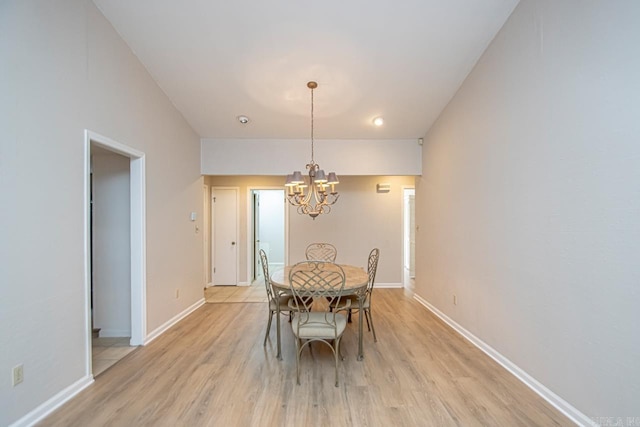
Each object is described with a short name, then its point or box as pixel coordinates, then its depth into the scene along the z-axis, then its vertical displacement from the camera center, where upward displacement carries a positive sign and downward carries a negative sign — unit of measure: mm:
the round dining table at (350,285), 2693 -695
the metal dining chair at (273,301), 2903 -975
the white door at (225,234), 5992 -441
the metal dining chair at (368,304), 3091 -994
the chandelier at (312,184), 3051 +314
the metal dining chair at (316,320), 2475 -962
